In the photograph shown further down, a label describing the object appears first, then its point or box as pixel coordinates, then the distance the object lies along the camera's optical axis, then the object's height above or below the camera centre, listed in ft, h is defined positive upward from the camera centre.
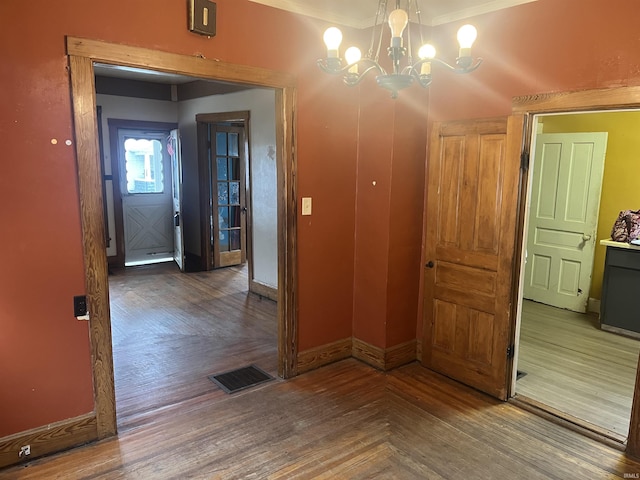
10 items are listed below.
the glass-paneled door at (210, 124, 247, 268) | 22.40 -1.05
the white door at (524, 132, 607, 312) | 16.24 -1.38
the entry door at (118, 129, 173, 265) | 24.08 -1.28
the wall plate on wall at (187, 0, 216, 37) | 8.87 +3.07
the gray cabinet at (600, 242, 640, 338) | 14.51 -3.57
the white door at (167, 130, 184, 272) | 21.53 -0.61
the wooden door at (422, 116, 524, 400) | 10.23 -1.68
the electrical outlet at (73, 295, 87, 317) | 8.37 -2.43
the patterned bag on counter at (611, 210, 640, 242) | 14.70 -1.49
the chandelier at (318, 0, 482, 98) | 6.14 +1.69
